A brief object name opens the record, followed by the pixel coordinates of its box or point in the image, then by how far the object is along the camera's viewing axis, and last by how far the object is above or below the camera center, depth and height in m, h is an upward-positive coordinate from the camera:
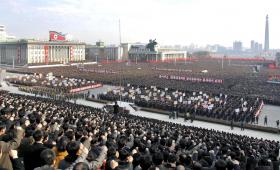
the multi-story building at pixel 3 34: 174.52 +12.33
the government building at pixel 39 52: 124.79 +2.37
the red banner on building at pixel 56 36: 131.77 +8.63
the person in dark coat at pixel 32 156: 7.67 -2.25
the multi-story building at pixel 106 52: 163.50 +3.03
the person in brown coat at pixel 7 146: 7.07 -2.06
